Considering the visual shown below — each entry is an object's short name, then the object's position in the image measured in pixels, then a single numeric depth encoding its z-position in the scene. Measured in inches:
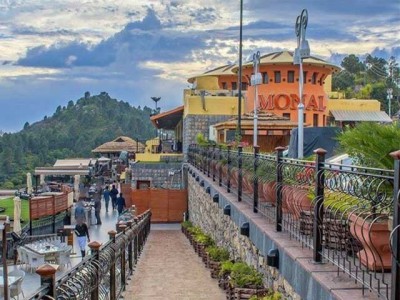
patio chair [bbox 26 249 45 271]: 579.8
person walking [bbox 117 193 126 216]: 1021.2
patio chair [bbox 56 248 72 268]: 592.8
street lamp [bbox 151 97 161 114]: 1611.7
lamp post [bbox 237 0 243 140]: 863.7
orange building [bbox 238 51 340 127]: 1256.8
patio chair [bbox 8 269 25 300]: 437.0
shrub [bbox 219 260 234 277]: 368.4
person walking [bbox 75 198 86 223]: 731.9
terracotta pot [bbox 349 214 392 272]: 165.2
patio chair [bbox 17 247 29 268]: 594.9
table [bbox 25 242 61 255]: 579.6
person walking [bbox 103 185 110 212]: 1104.8
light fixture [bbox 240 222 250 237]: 319.8
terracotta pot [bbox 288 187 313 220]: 241.4
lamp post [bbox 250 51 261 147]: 717.3
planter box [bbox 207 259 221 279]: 423.6
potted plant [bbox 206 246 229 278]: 427.8
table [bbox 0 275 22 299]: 434.7
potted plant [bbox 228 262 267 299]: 285.6
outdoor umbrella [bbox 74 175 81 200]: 1195.9
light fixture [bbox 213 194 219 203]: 472.3
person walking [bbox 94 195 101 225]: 928.3
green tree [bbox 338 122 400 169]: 186.5
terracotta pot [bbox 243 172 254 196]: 353.4
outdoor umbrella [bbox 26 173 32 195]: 1235.2
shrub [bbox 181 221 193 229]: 817.4
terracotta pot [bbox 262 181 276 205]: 291.4
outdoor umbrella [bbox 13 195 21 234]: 801.6
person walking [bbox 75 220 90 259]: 649.6
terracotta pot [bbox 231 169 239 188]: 409.1
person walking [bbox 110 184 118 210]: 1107.4
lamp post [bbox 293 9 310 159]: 417.7
